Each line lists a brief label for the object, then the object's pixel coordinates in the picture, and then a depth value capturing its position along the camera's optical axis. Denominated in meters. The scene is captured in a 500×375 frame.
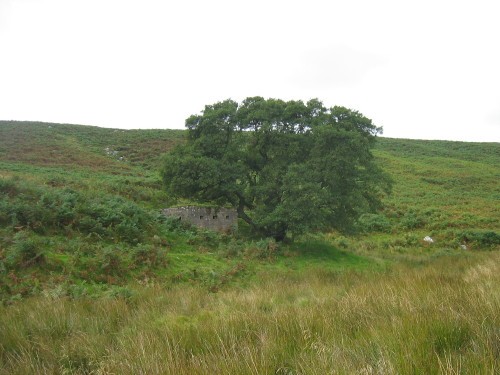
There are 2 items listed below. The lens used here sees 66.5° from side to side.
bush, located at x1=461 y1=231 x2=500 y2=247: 22.66
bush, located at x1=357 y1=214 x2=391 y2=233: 27.28
